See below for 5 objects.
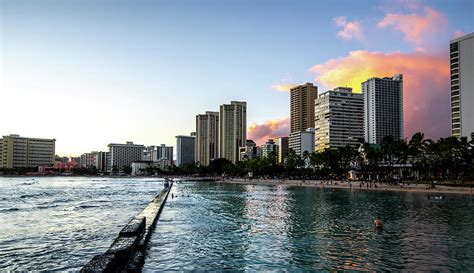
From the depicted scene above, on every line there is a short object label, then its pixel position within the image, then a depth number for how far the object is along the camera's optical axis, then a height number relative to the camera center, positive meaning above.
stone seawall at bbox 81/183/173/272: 14.64 -4.15
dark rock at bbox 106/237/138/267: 16.67 -4.10
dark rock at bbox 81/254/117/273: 13.77 -3.82
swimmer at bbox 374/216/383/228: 30.65 -5.01
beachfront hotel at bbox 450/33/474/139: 157.38 +29.20
